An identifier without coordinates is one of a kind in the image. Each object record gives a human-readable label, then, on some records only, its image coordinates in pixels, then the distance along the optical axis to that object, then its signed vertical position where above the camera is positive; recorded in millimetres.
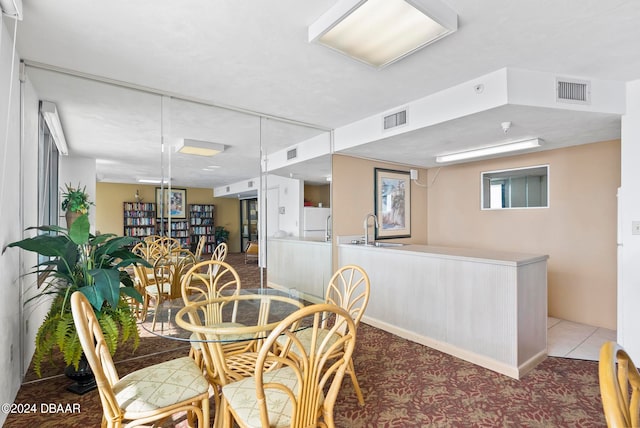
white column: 2691 -43
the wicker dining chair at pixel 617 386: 743 -445
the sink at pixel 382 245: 4120 -384
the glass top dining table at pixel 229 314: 1683 -650
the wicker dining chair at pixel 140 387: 1347 -849
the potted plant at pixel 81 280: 2084 -461
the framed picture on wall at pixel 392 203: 4801 +201
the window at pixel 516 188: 4223 +388
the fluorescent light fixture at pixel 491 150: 3617 +812
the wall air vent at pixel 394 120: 3285 +1015
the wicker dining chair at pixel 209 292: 2172 -604
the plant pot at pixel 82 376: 2326 -1210
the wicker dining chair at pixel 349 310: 2133 -682
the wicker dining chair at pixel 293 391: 1252 -787
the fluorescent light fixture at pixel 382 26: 1729 +1118
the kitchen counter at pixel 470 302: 2646 -826
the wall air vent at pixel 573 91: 2602 +1028
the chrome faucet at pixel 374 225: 4105 -140
